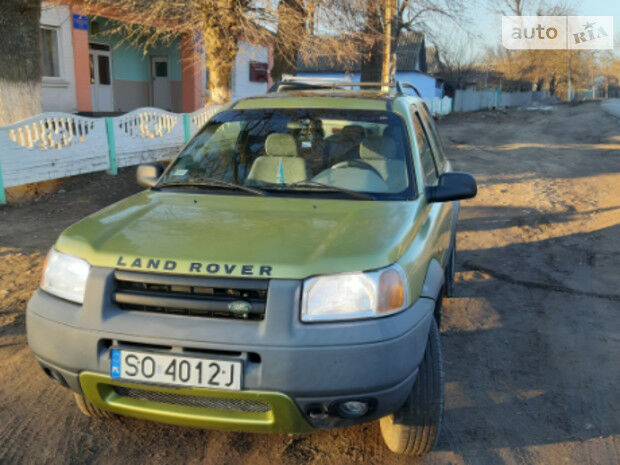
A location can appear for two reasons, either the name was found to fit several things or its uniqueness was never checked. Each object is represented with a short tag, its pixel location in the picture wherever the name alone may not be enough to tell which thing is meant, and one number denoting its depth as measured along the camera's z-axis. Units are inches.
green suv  89.0
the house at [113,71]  608.7
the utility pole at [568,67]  2578.7
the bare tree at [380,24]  543.5
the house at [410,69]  1664.6
